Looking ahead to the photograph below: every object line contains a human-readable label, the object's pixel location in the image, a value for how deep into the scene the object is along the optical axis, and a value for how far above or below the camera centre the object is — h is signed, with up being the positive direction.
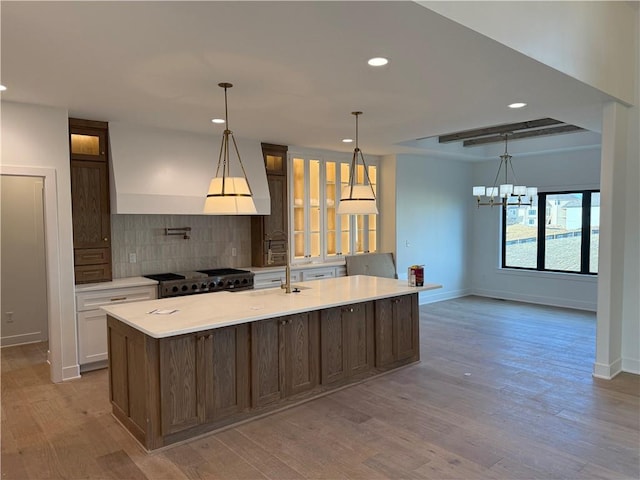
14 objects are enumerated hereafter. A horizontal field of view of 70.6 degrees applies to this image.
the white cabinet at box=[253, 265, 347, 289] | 5.88 -0.73
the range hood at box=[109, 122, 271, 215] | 4.79 +0.62
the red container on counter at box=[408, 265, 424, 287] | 4.57 -0.55
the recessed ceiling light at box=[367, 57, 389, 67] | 3.03 +1.09
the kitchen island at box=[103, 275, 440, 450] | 3.06 -1.02
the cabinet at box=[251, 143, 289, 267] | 6.10 +0.05
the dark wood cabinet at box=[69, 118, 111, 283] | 4.61 +0.25
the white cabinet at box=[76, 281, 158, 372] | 4.53 -0.98
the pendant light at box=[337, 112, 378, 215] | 4.14 +0.19
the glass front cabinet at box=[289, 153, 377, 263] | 6.65 +0.14
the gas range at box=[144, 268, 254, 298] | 4.94 -0.67
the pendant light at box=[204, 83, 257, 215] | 3.23 +0.19
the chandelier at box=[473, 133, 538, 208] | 6.29 +0.44
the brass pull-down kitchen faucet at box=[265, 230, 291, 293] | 4.21 -0.58
